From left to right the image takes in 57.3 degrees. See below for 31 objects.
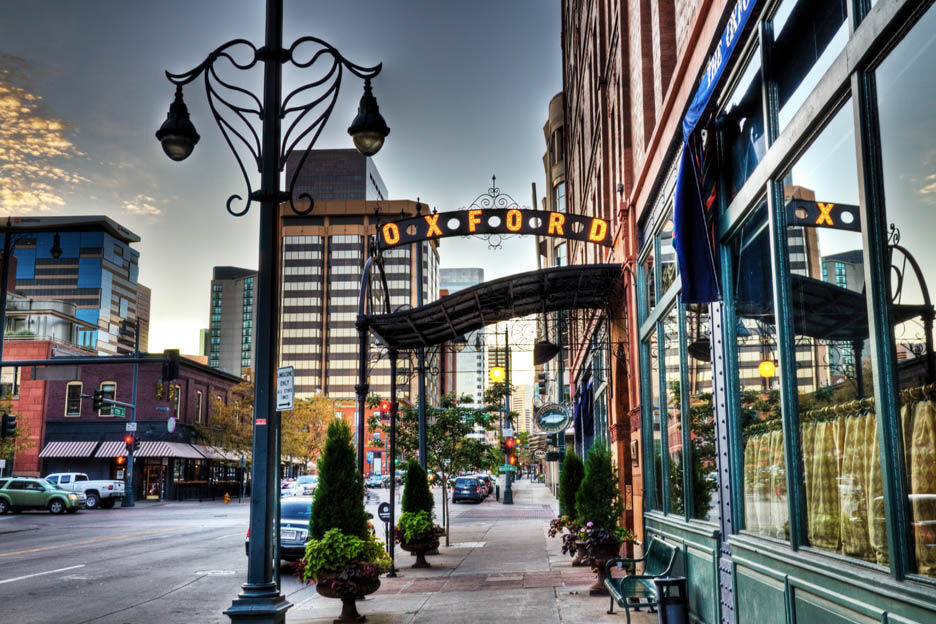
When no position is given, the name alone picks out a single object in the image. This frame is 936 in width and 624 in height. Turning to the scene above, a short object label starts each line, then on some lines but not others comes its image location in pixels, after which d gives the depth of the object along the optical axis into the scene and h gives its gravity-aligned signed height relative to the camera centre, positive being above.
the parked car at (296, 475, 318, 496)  52.92 -2.23
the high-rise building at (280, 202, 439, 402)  160.62 +29.22
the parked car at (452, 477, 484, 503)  51.78 -2.52
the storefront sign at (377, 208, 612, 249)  17.03 +4.43
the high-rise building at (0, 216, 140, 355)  189.62 +40.96
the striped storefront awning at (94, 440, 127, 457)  57.41 +0.06
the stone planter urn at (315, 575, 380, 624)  10.86 -1.78
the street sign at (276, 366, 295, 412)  8.46 +0.59
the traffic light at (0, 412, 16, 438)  34.00 +0.96
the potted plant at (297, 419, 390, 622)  10.91 -1.15
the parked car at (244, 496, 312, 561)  18.14 -1.79
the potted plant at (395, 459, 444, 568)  17.75 -1.47
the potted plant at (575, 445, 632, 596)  12.98 -1.01
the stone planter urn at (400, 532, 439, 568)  17.75 -2.03
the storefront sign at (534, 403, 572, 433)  23.69 +0.82
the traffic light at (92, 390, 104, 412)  40.31 +2.35
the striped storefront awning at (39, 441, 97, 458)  57.84 +0.08
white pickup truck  45.56 -1.96
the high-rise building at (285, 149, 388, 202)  187.62 +59.27
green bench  9.48 -1.57
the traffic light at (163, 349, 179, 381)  29.16 +2.88
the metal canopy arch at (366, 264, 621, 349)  16.31 +2.98
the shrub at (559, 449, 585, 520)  18.67 -0.64
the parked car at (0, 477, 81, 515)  40.44 -2.17
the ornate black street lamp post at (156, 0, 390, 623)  7.70 +2.51
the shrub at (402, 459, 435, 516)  18.45 -0.93
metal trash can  8.18 -1.44
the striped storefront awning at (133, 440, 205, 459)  56.62 -0.02
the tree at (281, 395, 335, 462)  72.94 +2.02
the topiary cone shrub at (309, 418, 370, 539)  11.23 -0.63
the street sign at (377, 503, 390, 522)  17.77 -1.29
